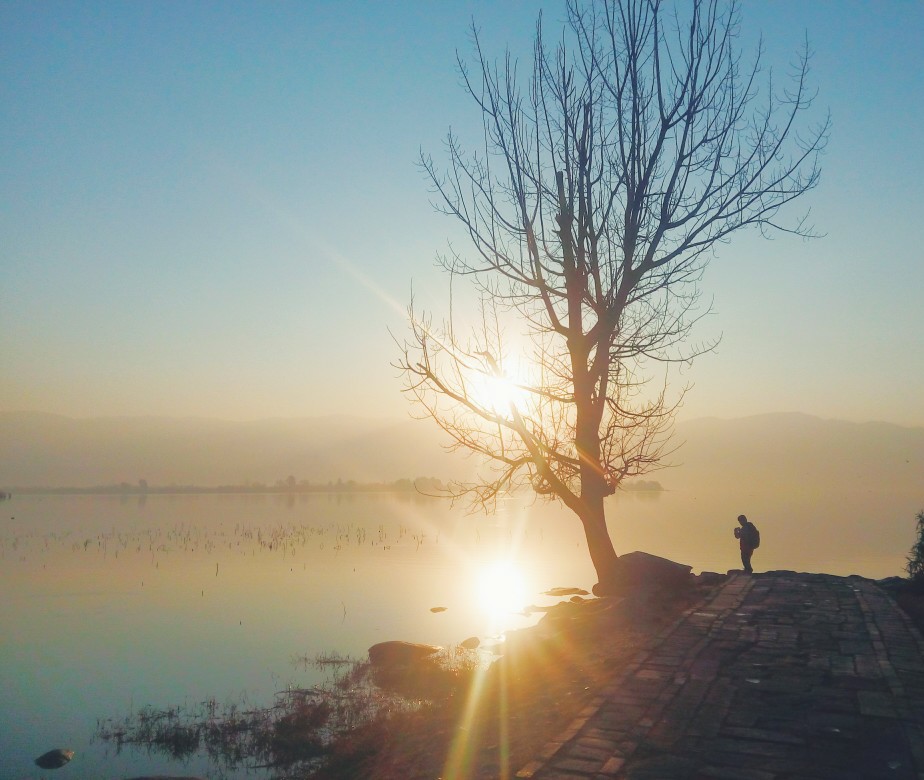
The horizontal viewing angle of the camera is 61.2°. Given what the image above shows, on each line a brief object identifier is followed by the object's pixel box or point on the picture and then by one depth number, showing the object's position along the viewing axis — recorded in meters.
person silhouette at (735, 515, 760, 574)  19.94
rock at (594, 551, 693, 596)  14.88
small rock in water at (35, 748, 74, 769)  10.70
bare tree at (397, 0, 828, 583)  15.19
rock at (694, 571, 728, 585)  16.58
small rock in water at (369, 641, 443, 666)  15.22
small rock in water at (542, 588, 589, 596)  24.14
